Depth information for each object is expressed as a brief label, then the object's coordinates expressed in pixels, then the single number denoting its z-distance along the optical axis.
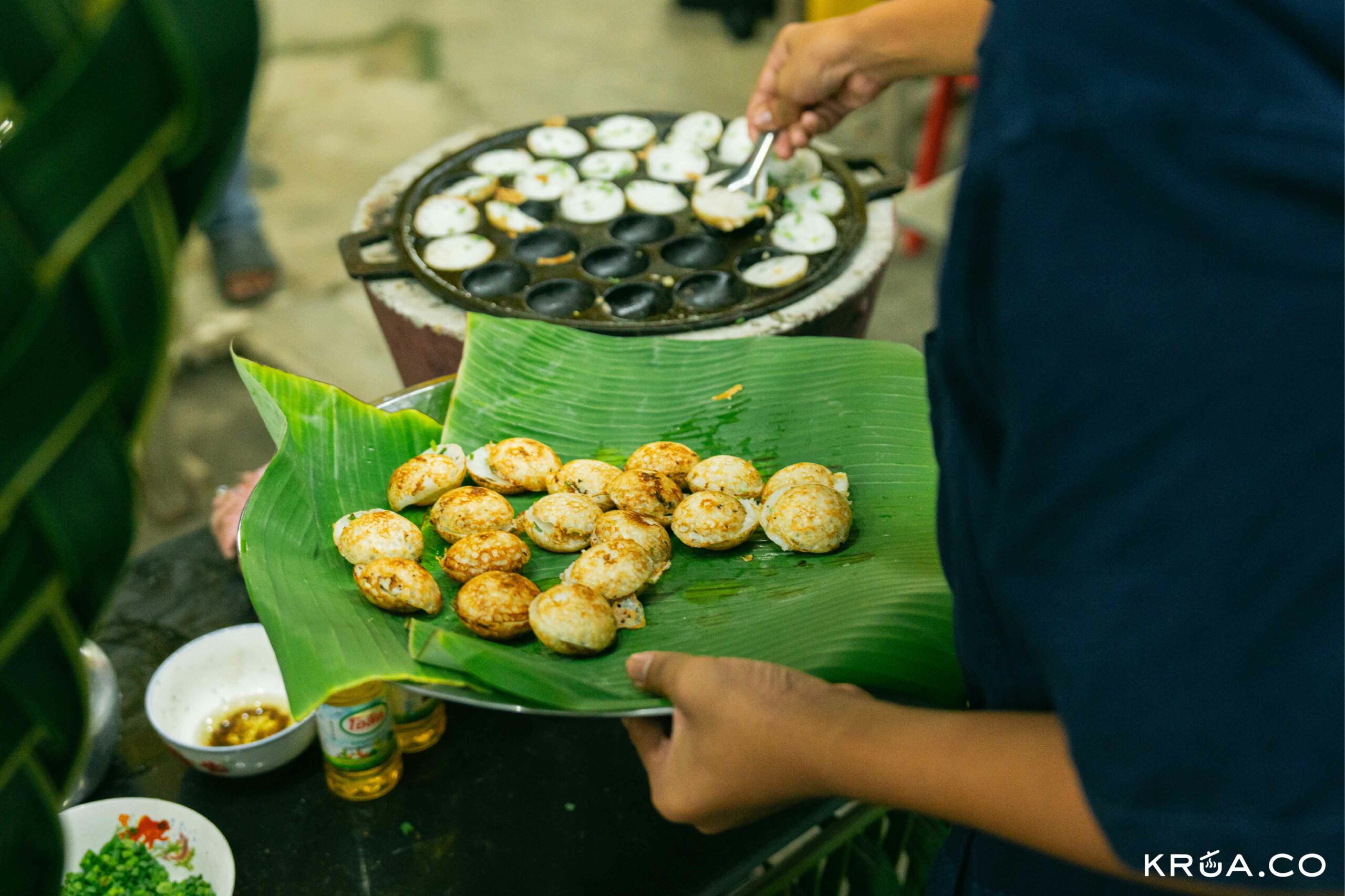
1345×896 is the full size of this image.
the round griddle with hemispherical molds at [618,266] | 1.27
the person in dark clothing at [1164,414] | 0.50
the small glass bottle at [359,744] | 1.06
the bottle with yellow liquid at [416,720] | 1.11
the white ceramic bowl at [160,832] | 1.06
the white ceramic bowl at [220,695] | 1.09
